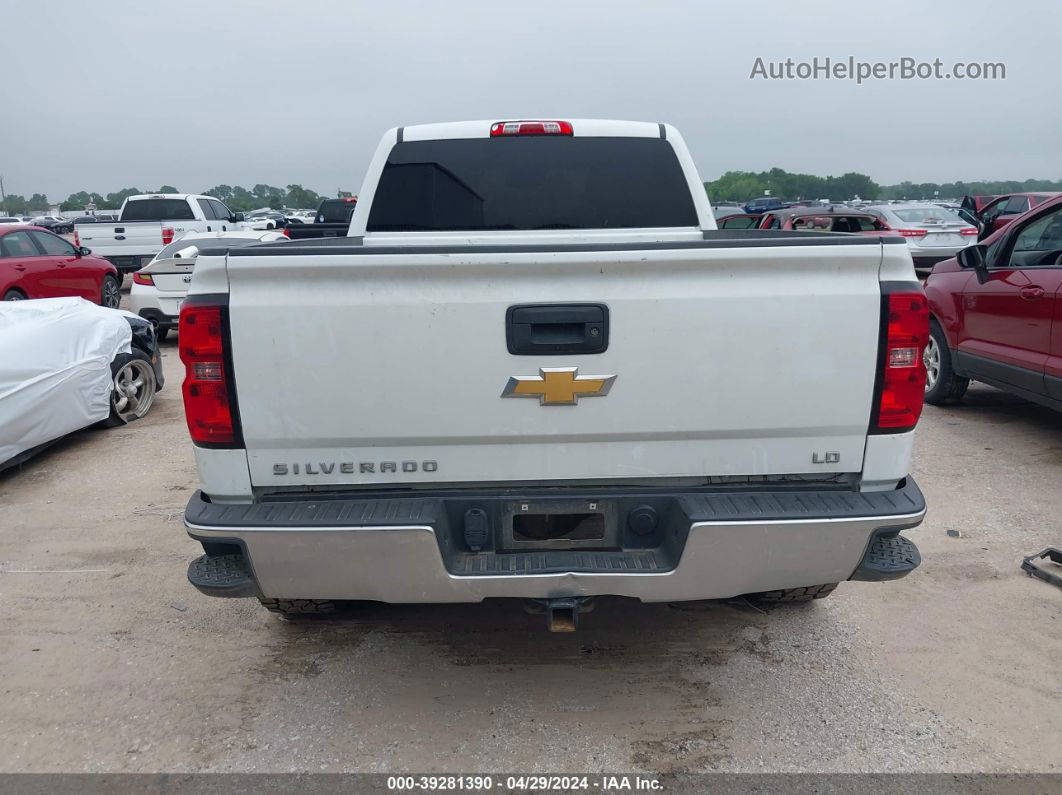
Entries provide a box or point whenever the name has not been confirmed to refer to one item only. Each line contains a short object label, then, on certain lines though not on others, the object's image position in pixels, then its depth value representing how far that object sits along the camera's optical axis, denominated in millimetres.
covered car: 5641
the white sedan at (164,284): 10297
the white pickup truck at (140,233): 16359
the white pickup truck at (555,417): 2482
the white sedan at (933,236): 14547
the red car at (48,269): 10562
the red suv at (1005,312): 5586
